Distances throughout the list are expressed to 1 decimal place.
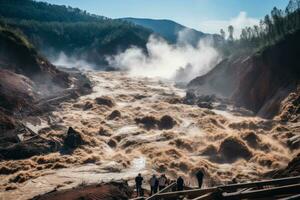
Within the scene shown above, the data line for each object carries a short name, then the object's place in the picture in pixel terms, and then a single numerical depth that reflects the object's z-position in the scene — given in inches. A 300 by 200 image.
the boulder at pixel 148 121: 1554.8
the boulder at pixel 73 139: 1221.0
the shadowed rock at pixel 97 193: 591.7
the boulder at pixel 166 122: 1541.6
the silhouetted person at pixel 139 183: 641.3
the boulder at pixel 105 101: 1916.8
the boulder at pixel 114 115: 1670.3
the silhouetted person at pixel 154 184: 605.7
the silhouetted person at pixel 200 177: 638.1
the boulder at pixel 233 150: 1153.6
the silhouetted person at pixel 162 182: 614.8
